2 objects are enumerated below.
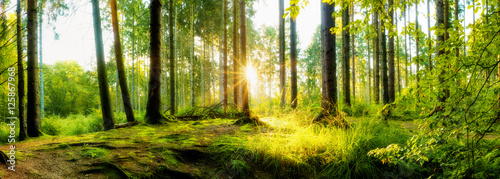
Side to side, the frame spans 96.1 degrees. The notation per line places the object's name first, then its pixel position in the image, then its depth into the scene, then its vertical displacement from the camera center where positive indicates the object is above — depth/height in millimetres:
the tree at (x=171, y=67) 8449 +946
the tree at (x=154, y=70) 5688 +576
